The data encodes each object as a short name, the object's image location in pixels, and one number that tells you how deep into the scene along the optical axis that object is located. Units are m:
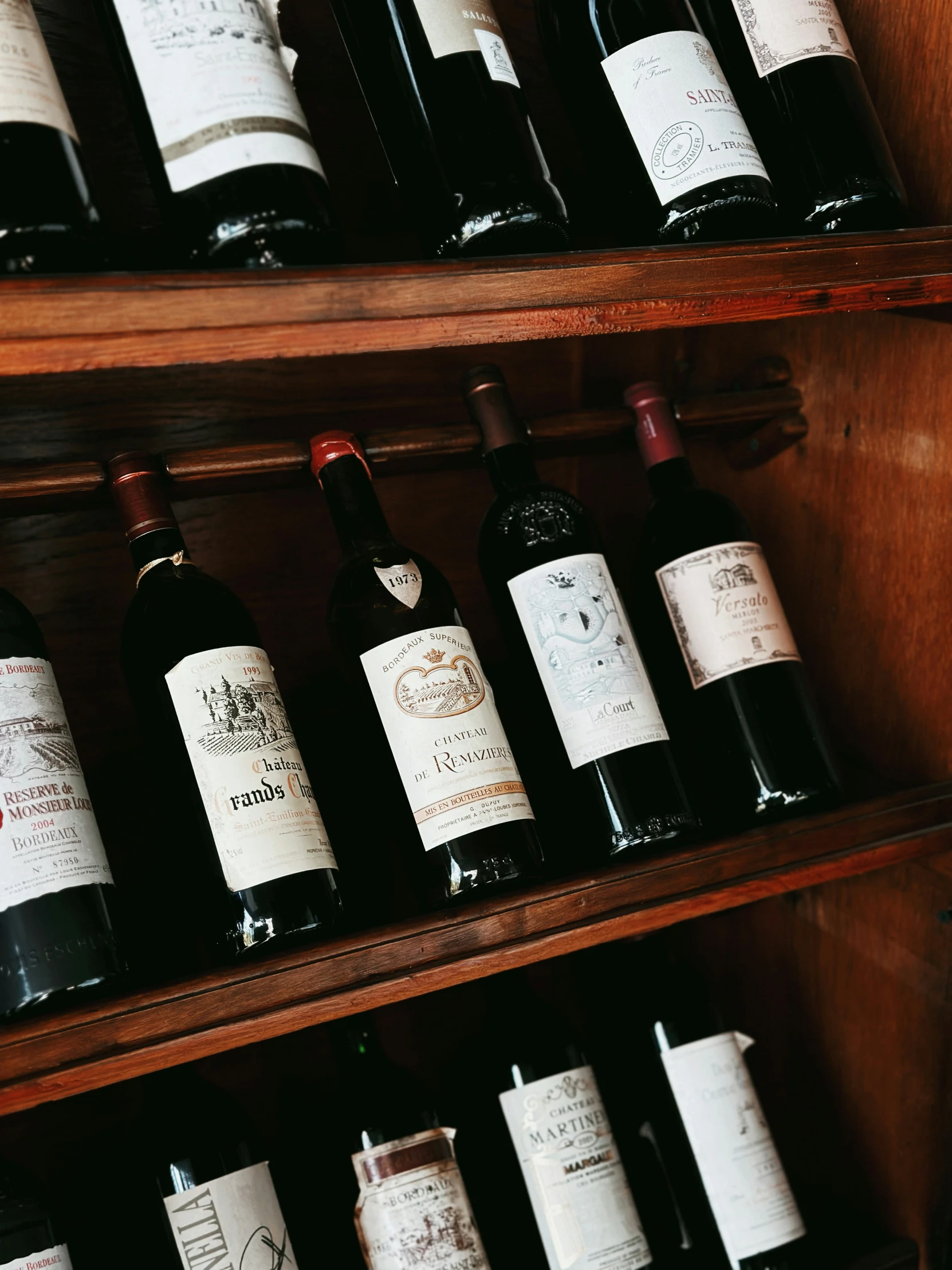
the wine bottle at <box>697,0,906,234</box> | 0.88
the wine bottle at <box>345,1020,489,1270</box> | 0.78
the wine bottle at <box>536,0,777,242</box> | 0.82
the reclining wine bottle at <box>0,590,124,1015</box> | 0.68
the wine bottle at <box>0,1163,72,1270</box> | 0.71
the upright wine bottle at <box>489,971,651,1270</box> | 0.84
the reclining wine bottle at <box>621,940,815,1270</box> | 0.90
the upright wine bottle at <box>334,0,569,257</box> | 0.80
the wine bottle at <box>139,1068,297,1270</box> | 0.74
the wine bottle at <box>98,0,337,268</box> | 0.69
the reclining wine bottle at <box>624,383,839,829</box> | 0.93
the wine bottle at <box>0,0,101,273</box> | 0.66
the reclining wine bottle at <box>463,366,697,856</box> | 0.84
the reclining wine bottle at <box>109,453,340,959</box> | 0.74
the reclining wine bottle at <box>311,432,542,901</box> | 0.77
